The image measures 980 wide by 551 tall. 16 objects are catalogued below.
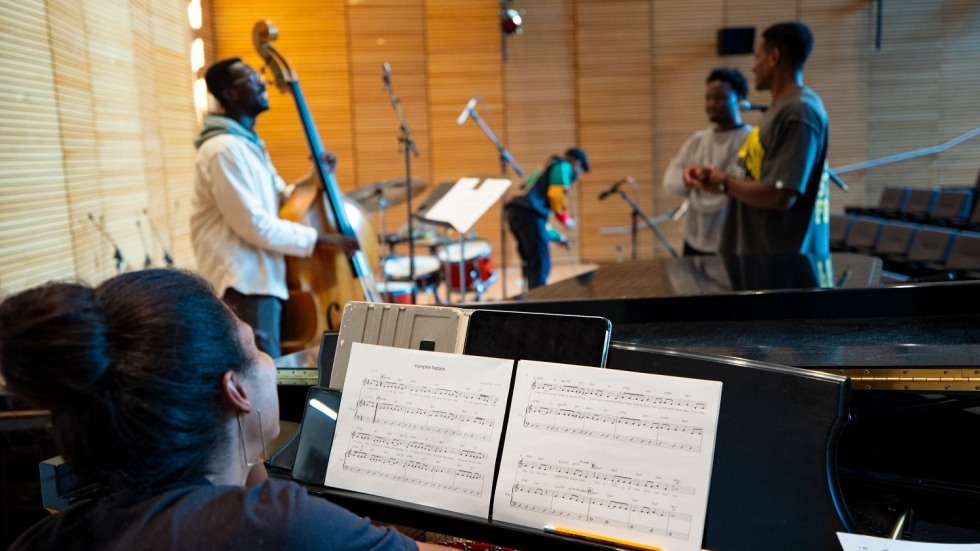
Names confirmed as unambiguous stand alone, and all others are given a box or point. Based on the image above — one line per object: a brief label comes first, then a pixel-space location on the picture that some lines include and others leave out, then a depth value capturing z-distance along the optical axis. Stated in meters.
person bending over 6.33
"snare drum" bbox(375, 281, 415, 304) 5.32
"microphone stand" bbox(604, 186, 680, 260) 6.74
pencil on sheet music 1.20
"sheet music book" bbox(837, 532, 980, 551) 1.16
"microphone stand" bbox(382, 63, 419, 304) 5.42
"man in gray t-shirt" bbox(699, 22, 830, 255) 2.98
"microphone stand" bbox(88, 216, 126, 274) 4.41
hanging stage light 8.71
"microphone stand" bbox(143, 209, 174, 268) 5.71
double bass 3.45
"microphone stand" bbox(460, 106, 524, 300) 6.45
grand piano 1.25
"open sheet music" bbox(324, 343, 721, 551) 1.22
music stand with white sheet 4.07
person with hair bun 1.01
